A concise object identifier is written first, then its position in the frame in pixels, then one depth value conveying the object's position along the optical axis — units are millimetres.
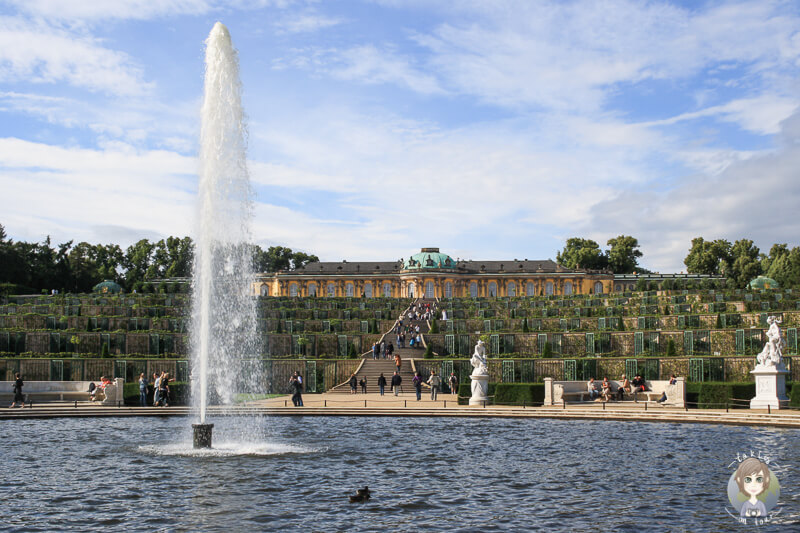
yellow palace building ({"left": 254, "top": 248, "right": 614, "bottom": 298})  134000
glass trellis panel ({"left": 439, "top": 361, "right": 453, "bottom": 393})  44094
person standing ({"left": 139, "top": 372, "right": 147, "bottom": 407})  34531
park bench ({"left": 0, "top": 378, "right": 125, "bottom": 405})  34531
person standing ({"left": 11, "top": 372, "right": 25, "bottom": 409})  33031
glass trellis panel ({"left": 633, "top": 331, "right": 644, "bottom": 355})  46812
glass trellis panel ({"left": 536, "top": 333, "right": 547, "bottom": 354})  49219
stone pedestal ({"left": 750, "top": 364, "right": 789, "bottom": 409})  31203
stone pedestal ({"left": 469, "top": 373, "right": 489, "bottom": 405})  34350
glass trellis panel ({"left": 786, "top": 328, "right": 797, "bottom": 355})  43375
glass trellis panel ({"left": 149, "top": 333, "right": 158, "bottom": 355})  49719
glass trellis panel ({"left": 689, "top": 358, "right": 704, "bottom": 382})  39469
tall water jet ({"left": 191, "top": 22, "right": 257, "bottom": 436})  23484
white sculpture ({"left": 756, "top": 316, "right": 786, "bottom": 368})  31547
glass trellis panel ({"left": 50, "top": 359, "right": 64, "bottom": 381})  42469
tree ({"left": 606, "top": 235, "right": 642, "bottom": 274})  143125
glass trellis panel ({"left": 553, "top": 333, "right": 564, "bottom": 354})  49062
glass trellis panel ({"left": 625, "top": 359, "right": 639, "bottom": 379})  40812
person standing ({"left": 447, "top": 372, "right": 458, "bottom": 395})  42031
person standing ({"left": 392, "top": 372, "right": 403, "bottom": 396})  39219
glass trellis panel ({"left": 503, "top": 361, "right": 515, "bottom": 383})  42469
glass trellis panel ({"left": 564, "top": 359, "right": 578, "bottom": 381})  41750
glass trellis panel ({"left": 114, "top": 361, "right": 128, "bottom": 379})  42750
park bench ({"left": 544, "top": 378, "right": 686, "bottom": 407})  33125
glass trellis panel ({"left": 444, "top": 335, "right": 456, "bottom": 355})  51156
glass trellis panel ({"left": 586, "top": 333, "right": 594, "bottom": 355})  48000
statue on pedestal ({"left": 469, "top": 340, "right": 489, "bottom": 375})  34438
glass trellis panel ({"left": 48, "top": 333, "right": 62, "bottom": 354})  48625
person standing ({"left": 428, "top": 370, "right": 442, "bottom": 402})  37281
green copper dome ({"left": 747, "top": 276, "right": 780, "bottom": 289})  87388
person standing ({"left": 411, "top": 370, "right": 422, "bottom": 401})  37094
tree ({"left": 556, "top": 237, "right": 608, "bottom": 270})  139750
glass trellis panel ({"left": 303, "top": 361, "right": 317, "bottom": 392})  44188
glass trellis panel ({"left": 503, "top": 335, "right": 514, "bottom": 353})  49281
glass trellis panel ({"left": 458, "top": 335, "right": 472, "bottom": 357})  50500
